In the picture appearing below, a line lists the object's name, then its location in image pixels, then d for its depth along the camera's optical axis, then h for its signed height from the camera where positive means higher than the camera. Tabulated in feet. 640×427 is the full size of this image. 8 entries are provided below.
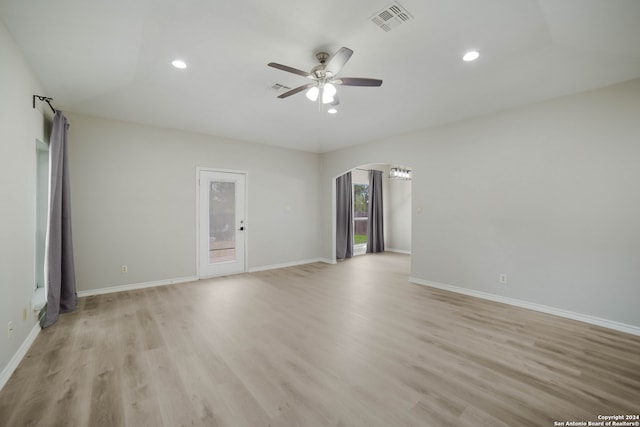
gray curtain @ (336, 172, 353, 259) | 23.63 -0.52
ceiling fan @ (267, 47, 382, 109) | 7.54 +4.32
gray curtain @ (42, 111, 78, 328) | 10.25 -1.06
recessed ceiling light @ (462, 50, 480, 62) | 8.61 +5.21
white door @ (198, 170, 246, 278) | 16.67 -0.82
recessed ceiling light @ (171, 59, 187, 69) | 9.14 +5.20
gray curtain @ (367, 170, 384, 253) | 26.78 -0.52
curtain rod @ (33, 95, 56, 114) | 9.11 +4.02
